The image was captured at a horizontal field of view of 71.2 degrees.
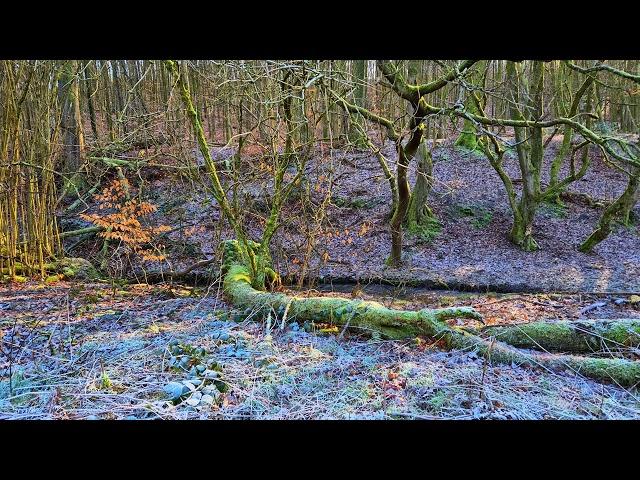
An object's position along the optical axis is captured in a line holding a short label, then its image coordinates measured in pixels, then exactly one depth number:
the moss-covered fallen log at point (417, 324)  3.43
